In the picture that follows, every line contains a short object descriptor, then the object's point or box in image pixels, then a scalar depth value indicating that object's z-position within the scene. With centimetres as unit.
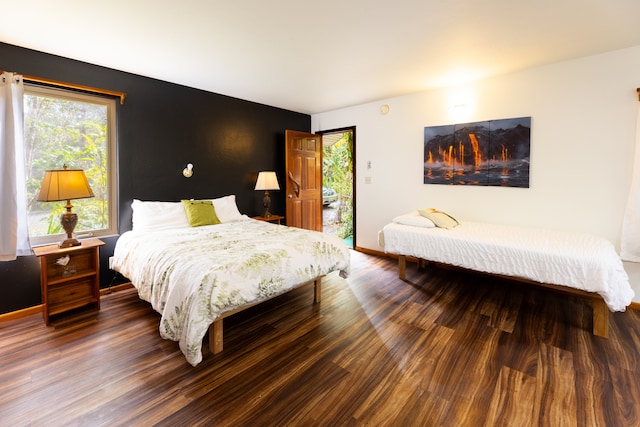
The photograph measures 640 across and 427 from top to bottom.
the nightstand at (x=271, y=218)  451
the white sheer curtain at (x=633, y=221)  271
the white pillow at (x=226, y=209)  389
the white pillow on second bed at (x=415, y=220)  352
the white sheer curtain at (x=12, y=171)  251
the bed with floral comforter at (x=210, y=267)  194
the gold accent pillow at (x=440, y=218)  344
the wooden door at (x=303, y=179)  489
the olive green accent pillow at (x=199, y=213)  352
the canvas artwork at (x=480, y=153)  340
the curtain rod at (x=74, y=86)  270
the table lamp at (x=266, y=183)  445
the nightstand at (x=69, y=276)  254
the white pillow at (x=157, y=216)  325
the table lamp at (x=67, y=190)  254
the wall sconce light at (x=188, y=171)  385
